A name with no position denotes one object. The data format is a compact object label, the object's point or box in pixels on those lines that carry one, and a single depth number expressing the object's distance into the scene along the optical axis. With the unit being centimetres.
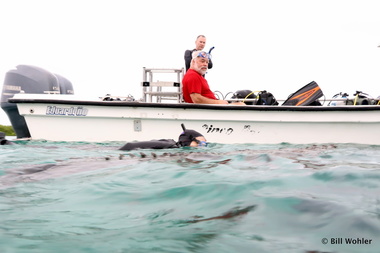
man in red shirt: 693
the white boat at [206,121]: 700
